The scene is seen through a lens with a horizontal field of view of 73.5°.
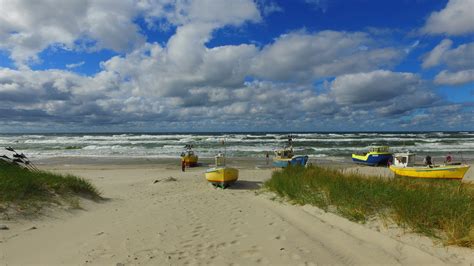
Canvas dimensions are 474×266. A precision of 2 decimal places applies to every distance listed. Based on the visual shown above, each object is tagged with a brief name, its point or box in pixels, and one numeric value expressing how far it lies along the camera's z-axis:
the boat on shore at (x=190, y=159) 28.97
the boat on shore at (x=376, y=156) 29.39
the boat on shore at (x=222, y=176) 16.66
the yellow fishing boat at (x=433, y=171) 16.97
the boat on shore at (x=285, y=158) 26.60
